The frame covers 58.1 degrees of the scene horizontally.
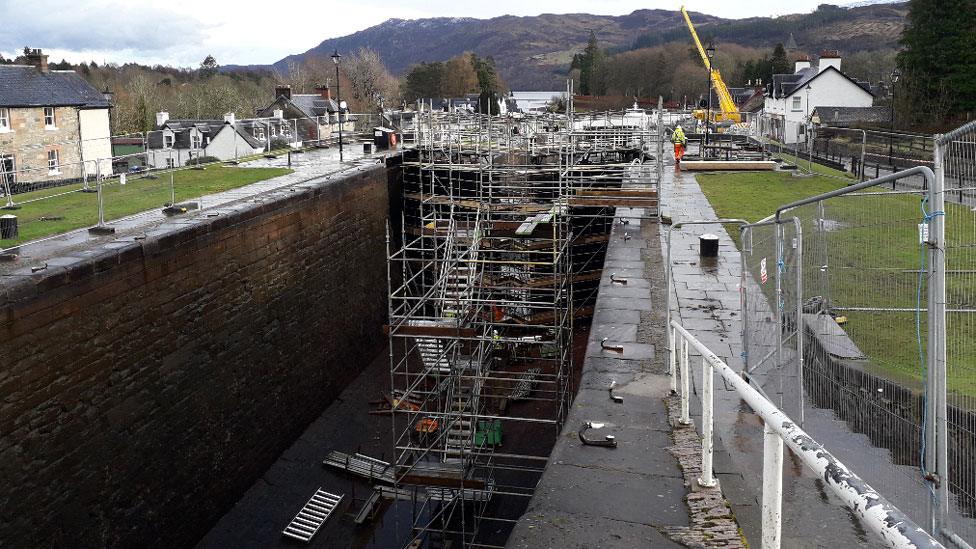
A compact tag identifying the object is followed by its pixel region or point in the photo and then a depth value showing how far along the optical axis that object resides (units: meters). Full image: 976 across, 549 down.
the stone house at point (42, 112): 27.73
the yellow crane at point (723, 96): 59.00
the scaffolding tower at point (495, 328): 11.12
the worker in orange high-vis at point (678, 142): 24.94
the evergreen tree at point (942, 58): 34.53
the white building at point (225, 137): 29.17
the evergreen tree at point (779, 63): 71.25
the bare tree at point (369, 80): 72.62
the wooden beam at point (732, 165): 23.61
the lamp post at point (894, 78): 35.86
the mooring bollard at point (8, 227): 10.54
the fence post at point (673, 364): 6.89
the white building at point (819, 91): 47.34
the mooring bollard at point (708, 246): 12.27
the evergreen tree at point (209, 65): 101.91
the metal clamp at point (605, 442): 6.06
